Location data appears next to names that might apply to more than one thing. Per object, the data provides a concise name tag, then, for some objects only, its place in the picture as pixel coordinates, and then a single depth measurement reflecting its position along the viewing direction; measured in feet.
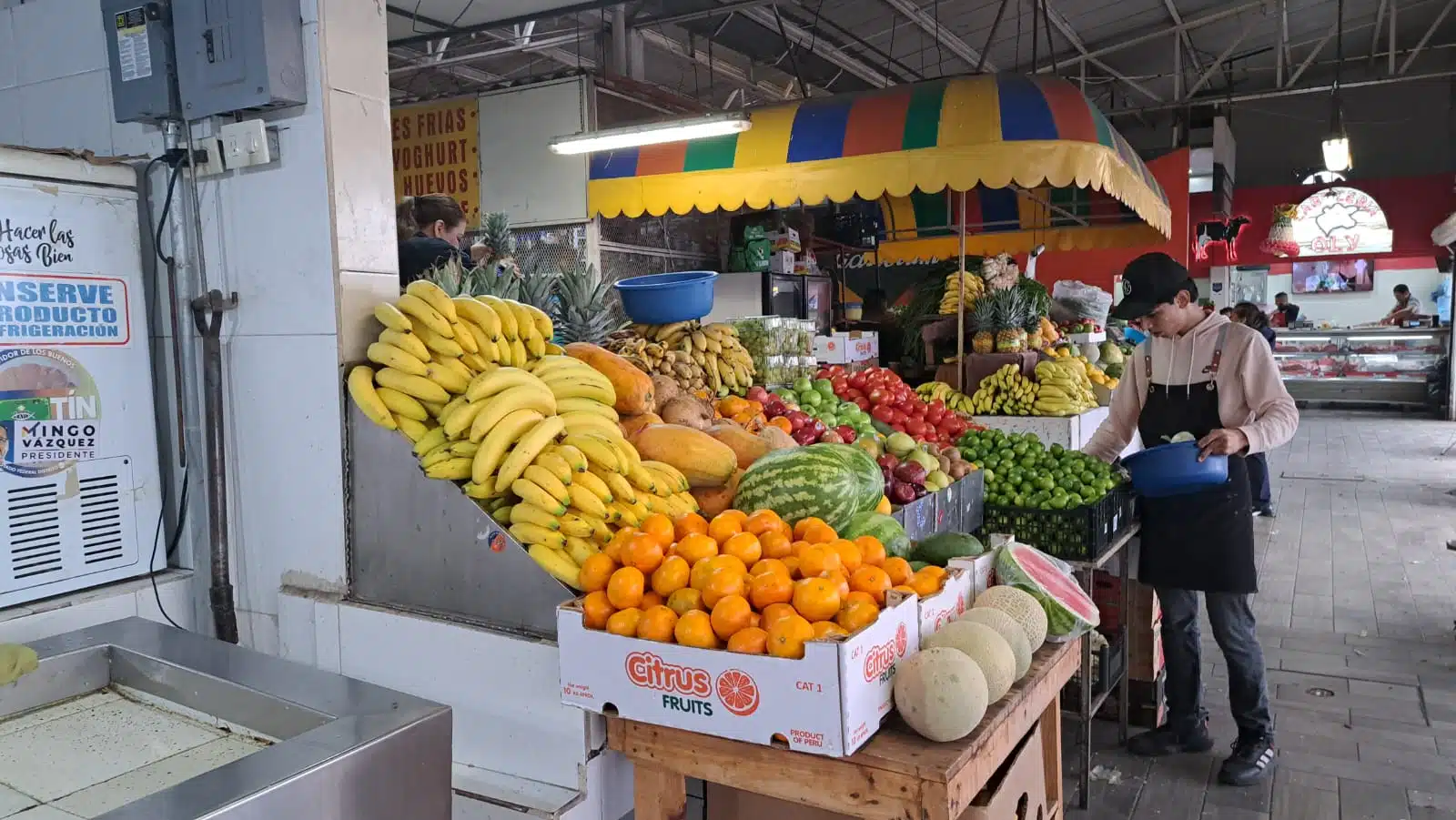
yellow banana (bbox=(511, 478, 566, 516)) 7.41
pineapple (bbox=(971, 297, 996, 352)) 23.25
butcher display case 51.42
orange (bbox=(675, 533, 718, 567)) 6.96
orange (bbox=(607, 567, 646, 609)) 6.70
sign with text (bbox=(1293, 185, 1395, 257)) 58.80
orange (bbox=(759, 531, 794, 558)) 7.19
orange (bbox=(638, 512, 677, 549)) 7.15
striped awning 19.51
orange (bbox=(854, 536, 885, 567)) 7.36
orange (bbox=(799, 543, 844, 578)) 6.80
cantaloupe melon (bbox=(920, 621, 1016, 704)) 6.47
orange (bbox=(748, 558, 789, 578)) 6.76
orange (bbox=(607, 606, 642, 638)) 6.55
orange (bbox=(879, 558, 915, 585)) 7.25
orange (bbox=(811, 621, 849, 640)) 6.13
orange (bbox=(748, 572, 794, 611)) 6.50
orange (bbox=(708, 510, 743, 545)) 7.36
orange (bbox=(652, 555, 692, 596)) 6.72
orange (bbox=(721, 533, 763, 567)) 7.03
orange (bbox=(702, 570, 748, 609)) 6.50
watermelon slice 7.83
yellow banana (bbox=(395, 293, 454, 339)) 8.48
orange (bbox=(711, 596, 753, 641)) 6.31
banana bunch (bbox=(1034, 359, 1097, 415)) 20.42
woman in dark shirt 14.99
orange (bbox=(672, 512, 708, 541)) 7.44
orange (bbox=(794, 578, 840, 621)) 6.34
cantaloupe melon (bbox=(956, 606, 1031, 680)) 6.99
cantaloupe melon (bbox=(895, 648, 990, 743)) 5.97
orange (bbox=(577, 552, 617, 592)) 6.98
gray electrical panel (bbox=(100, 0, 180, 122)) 8.89
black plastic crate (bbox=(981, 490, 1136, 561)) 12.12
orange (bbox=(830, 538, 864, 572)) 7.09
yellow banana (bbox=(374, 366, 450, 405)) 8.28
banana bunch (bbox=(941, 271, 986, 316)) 24.52
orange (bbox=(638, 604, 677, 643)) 6.44
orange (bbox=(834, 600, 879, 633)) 6.24
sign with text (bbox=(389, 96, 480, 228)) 27.53
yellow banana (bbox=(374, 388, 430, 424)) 8.35
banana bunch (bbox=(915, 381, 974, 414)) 22.15
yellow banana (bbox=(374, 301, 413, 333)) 8.46
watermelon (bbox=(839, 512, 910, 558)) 8.63
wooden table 5.83
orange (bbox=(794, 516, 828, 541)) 7.63
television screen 61.77
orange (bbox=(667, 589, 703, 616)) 6.58
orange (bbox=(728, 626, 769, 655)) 6.14
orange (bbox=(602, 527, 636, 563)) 7.10
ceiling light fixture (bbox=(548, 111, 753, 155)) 20.20
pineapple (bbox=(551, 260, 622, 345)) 12.69
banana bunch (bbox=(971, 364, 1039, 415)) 20.99
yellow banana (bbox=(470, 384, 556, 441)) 7.82
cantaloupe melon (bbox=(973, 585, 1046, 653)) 7.37
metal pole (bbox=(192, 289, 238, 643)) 9.32
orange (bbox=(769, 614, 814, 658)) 6.01
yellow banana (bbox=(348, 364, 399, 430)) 8.29
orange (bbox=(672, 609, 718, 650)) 6.32
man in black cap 11.80
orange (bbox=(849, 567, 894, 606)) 6.72
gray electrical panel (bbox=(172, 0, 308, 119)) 8.22
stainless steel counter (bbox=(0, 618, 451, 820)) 4.61
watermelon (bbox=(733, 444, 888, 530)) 8.41
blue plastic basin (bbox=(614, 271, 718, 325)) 13.44
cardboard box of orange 5.87
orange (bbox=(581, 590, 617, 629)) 6.73
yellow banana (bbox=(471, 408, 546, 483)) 7.73
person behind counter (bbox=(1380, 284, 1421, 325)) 53.11
